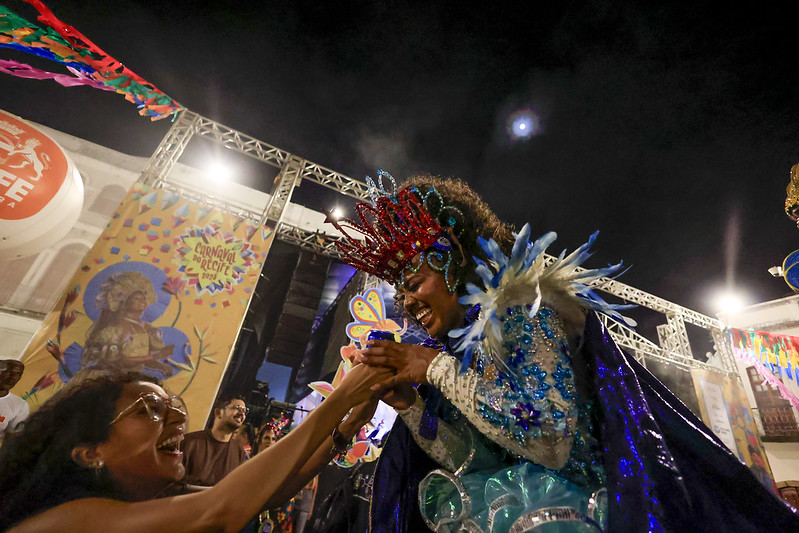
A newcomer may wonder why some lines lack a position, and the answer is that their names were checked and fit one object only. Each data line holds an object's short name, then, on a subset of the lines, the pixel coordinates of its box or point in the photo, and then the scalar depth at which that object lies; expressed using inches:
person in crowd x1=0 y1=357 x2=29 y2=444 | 153.3
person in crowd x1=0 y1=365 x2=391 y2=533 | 40.9
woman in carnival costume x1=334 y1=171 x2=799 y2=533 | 47.6
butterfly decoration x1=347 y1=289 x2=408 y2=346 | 225.8
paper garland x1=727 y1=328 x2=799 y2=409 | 308.8
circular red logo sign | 169.5
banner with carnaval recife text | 176.1
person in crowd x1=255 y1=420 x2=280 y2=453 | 204.4
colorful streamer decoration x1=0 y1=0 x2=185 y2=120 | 154.5
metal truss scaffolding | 227.8
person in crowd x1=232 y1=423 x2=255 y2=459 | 196.1
